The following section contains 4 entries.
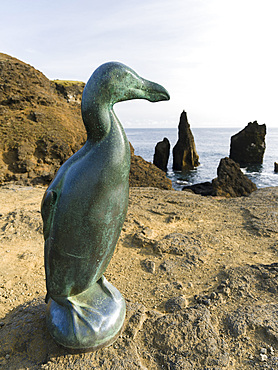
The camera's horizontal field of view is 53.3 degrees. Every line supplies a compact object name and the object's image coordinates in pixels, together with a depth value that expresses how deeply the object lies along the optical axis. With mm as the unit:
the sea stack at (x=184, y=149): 33281
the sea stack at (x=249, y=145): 37031
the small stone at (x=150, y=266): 4387
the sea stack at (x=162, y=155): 30359
